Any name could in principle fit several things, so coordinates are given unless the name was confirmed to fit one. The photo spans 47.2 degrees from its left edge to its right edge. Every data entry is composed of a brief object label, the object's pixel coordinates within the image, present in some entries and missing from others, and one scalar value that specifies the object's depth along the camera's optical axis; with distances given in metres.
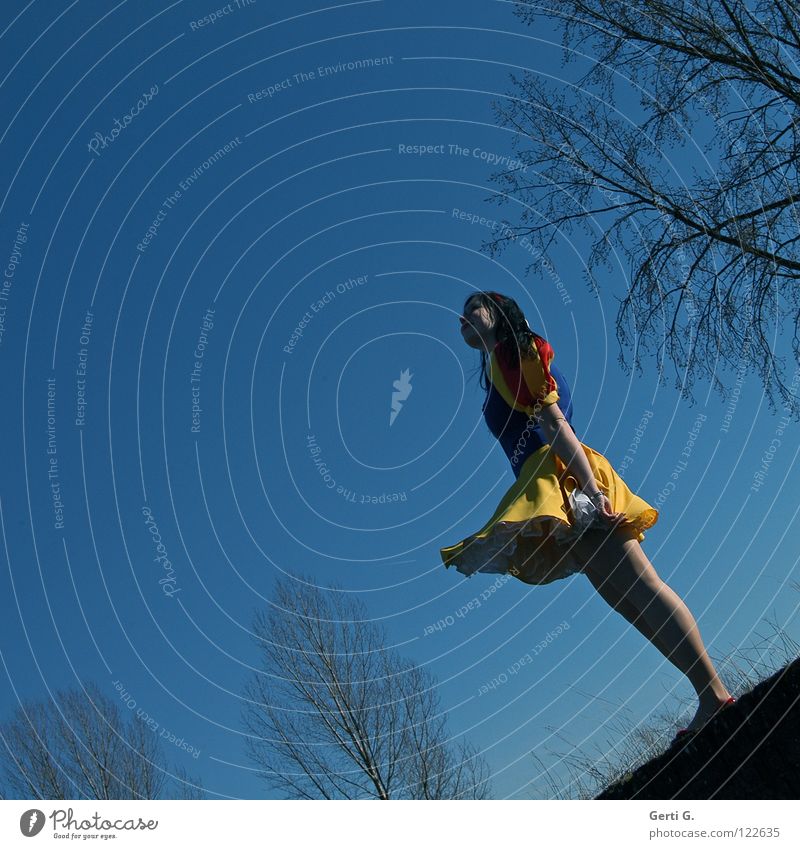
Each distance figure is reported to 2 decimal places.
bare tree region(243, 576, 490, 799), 9.58
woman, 3.79
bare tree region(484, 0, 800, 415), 6.62
